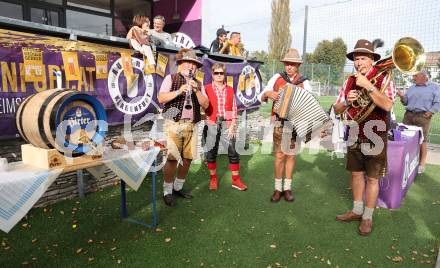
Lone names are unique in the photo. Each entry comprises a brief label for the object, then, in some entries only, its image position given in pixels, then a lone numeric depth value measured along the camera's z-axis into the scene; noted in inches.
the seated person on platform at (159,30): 248.8
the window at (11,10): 270.2
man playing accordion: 170.7
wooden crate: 100.5
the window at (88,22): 318.3
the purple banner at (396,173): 168.1
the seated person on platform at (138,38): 198.4
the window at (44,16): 290.5
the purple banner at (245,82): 305.1
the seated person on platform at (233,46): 323.8
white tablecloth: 88.8
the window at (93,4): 320.9
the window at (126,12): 362.6
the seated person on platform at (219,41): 323.3
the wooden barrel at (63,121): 98.5
